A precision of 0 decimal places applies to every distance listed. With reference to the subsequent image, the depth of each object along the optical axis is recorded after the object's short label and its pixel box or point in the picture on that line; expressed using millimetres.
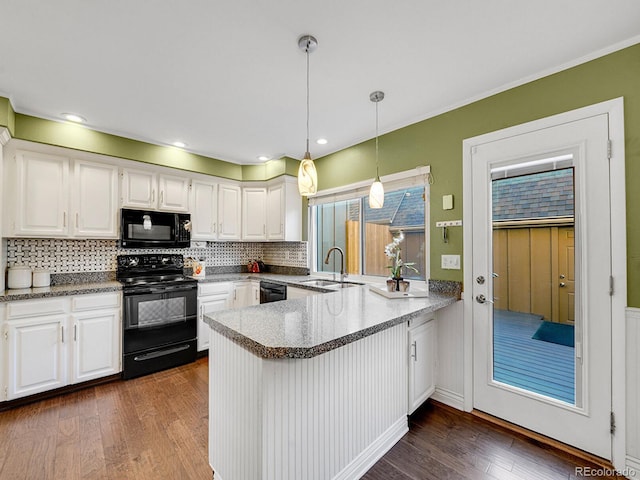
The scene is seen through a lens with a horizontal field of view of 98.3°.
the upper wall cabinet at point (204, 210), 3680
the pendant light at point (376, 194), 2223
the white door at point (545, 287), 1721
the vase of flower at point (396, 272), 2320
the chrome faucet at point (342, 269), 3384
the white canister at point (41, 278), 2689
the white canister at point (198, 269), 3717
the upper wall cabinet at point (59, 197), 2547
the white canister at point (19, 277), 2561
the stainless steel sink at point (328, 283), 3171
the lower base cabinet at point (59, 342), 2311
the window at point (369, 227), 2797
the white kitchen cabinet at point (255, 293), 3744
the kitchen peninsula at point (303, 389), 1173
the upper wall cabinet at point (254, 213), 4113
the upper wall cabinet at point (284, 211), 3812
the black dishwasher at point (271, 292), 3400
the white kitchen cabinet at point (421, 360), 2051
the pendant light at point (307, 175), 1729
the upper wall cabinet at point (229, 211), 3932
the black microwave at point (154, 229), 3129
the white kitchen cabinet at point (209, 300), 3381
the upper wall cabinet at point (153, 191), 3174
